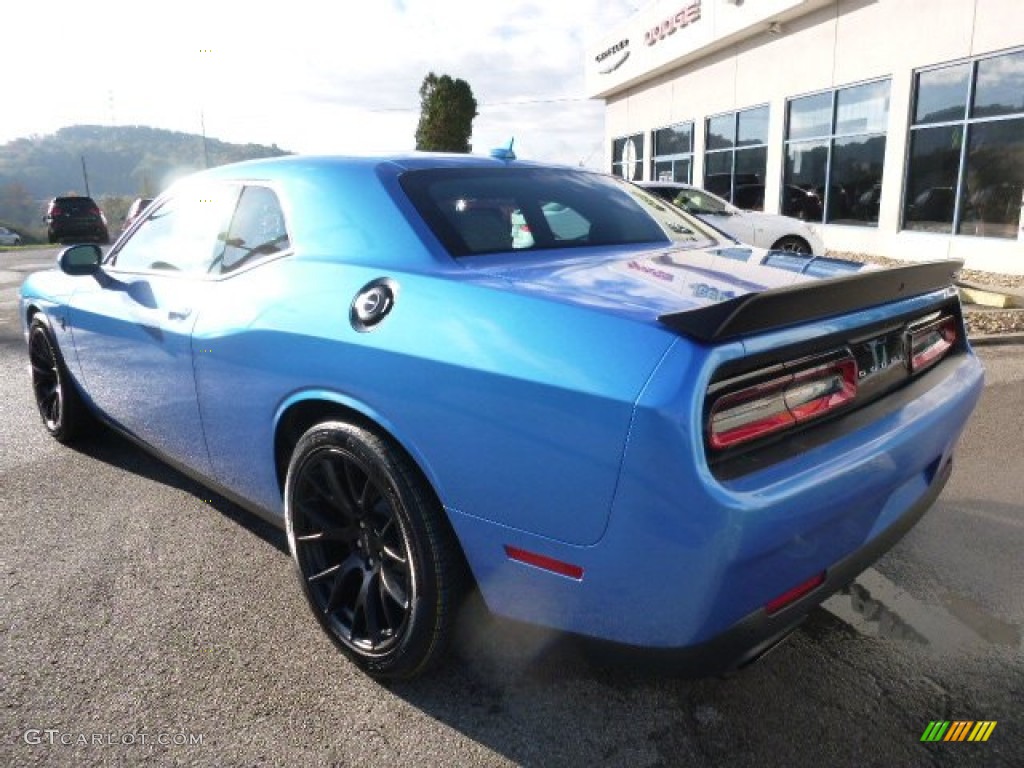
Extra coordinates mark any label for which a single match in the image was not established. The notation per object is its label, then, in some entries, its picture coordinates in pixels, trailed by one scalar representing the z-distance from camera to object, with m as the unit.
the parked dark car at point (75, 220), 23.55
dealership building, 10.70
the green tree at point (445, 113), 32.16
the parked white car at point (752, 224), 9.79
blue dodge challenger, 1.59
